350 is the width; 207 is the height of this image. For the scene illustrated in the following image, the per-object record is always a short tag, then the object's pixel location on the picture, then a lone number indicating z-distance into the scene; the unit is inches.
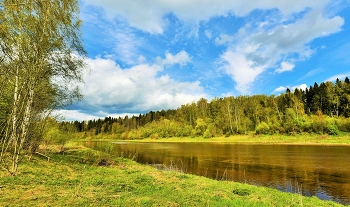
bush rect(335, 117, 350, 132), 2337.8
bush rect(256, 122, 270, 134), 2873.5
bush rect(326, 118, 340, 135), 2345.0
